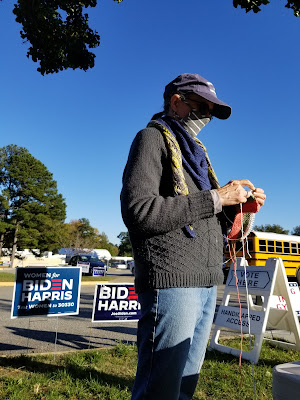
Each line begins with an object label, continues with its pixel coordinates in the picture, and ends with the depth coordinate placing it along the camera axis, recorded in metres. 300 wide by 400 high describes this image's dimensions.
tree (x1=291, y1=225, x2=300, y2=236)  60.56
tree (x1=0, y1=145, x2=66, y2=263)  33.00
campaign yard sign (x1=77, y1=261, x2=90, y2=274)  18.93
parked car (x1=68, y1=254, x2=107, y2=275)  26.81
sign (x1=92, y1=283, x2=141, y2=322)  4.58
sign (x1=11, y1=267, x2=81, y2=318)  3.98
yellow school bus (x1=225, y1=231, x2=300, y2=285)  14.49
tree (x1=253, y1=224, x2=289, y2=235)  51.67
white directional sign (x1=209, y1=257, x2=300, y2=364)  4.13
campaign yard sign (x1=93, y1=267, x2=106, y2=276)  16.56
